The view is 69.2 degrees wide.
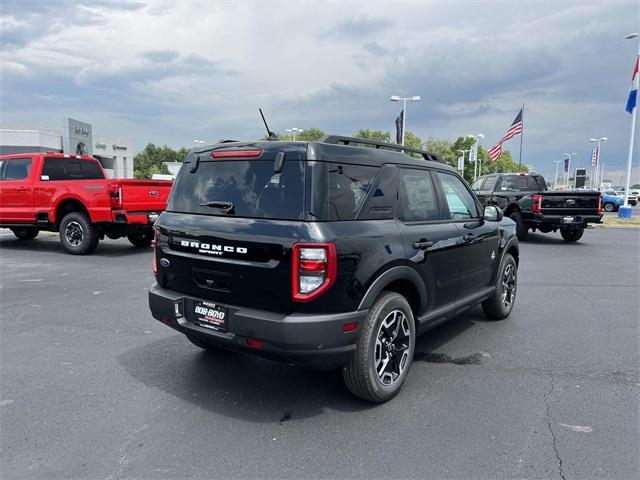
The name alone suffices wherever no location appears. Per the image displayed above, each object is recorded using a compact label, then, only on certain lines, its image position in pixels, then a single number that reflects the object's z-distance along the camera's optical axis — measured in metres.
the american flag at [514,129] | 27.48
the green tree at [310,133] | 61.55
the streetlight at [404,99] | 32.08
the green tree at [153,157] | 102.50
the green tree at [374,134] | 66.56
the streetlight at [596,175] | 50.35
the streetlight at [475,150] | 37.19
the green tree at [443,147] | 72.31
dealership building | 43.97
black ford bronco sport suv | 2.92
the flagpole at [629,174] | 21.78
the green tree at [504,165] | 86.96
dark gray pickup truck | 12.38
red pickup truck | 9.46
